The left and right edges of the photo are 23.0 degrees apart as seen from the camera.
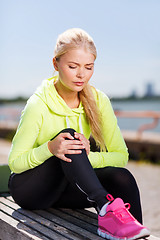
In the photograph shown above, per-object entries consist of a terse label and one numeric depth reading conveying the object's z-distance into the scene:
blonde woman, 1.82
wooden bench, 1.79
